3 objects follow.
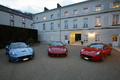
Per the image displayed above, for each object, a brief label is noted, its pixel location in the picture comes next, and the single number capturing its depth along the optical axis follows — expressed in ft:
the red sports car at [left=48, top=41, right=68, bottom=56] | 14.94
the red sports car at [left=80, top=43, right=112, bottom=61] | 12.31
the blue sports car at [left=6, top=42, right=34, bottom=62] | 11.49
